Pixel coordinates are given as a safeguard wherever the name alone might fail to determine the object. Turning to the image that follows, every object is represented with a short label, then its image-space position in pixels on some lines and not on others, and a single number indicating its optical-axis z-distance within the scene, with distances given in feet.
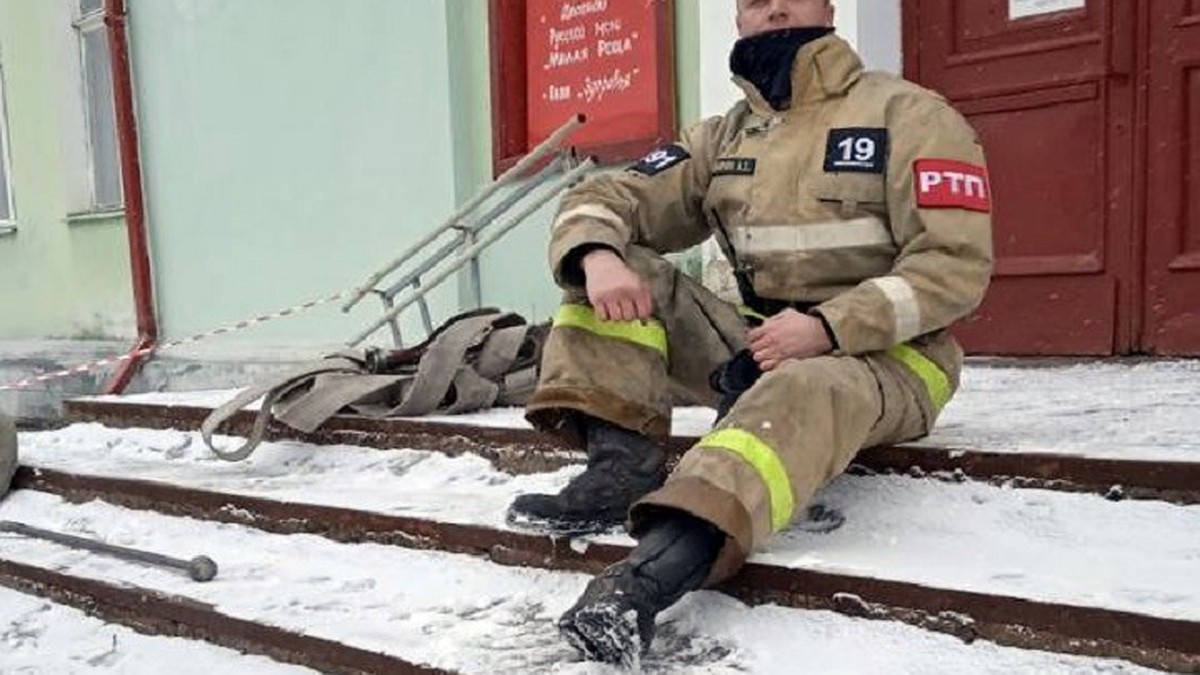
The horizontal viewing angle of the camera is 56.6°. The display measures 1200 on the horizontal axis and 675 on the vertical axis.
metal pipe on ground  8.64
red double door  11.14
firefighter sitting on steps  5.95
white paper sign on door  11.59
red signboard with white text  14.80
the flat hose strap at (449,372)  10.89
